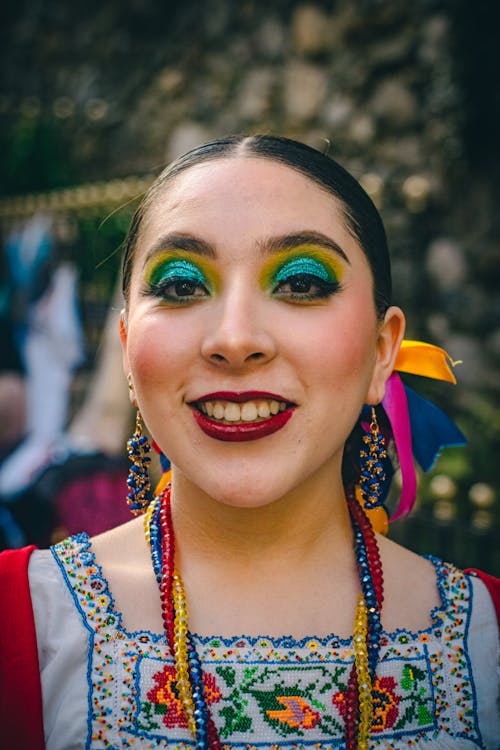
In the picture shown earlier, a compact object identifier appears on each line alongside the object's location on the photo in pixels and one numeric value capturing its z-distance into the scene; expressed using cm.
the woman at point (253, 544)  68
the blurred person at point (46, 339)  180
